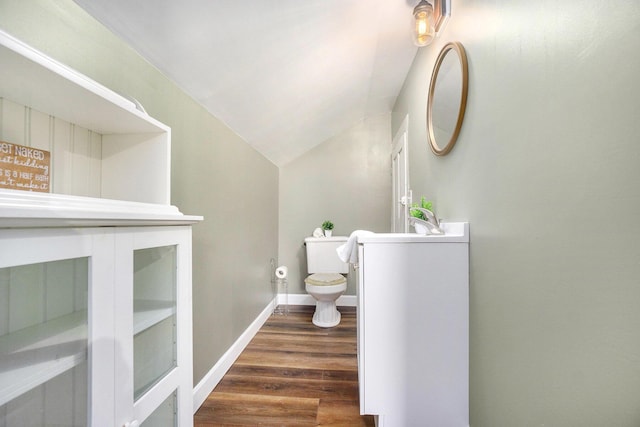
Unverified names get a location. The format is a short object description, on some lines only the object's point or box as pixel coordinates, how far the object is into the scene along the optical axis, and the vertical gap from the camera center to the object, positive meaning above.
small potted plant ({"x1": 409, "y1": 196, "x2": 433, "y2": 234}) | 1.26 +0.00
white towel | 1.27 -0.17
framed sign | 0.59 +0.12
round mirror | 1.12 +0.59
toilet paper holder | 2.77 -0.90
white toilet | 2.29 -0.58
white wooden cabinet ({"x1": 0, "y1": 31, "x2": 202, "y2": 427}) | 0.48 -0.12
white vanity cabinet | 1.06 -0.48
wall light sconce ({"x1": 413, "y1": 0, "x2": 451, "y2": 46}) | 1.23 +0.98
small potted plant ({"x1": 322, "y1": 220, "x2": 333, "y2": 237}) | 2.83 -0.13
